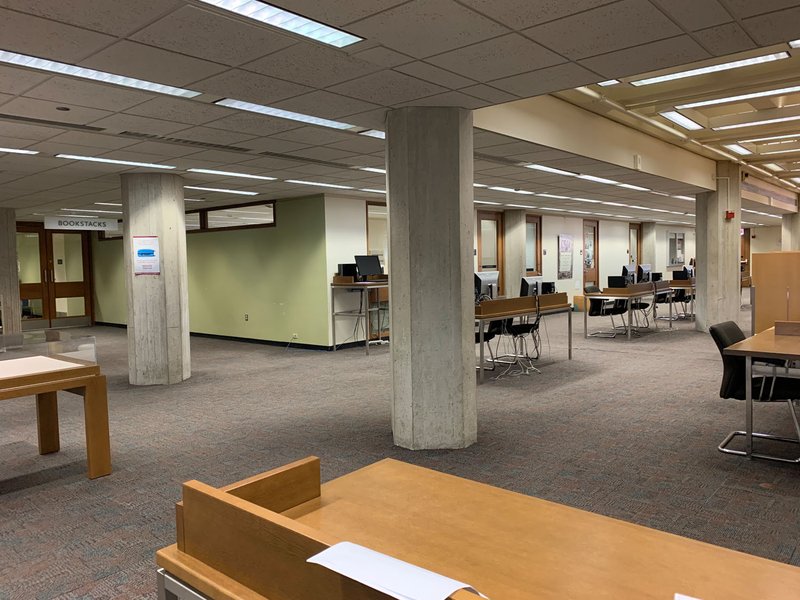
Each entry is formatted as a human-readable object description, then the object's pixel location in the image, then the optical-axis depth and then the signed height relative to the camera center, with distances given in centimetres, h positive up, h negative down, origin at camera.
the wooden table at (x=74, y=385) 396 -71
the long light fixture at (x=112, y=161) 655 +139
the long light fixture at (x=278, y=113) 468 +140
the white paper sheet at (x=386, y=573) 95 -52
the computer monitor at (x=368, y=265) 1016 +15
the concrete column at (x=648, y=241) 2130 +90
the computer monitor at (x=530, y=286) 898 -26
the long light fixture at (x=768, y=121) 737 +181
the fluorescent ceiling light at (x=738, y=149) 973 +194
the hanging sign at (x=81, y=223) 1186 +123
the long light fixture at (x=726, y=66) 493 +175
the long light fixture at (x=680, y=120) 742 +191
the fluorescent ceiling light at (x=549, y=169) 814 +142
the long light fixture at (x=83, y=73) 358 +137
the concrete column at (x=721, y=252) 1130 +23
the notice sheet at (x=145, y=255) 771 +33
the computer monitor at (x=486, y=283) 848 -18
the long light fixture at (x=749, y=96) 616 +181
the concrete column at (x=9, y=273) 1164 +22
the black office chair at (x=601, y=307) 1124 -77
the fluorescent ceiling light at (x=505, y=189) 1023 +146
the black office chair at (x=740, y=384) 437 -94
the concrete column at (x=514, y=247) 1513 +58
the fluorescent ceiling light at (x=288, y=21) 295 +136
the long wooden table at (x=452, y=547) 121 -68
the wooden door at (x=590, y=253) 1853 +46
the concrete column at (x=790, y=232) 1769 +91
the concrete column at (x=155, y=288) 775 -11
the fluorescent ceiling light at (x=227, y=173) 771 +141
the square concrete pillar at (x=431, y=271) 477 +1
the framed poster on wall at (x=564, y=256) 1736 +37
